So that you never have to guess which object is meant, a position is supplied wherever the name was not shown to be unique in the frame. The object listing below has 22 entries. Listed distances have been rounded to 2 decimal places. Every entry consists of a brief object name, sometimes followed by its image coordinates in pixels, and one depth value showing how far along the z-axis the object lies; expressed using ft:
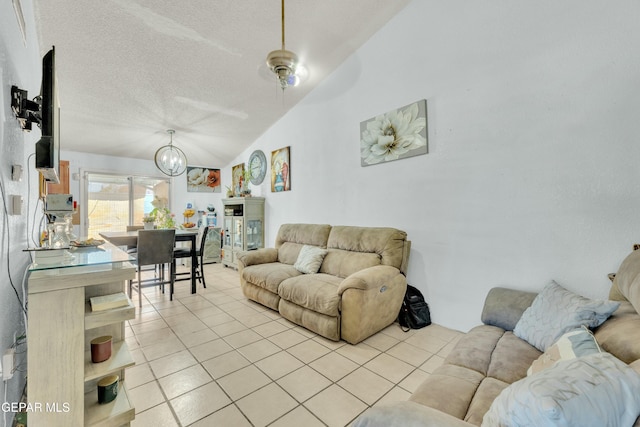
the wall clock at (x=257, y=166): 16.55
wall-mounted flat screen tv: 4.30
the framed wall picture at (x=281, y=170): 14.59
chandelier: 13.55
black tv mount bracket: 4.48
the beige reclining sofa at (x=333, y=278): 7.54
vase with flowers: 12.92
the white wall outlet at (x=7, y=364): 3.55
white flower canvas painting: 8.95
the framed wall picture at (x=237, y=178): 18.85
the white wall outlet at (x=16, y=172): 4.48
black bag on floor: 8.62
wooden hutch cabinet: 15.94
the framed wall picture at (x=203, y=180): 20.45
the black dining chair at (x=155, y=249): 10.75
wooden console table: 3.62
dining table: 11.25
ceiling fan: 6.99
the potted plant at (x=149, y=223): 12.51
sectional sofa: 2.11
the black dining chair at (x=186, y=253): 12.65
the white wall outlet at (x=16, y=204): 4.26
